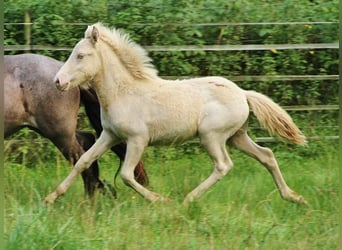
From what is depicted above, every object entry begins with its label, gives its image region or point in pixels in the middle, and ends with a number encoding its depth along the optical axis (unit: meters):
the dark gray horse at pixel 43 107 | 15.59
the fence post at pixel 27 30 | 19.64
